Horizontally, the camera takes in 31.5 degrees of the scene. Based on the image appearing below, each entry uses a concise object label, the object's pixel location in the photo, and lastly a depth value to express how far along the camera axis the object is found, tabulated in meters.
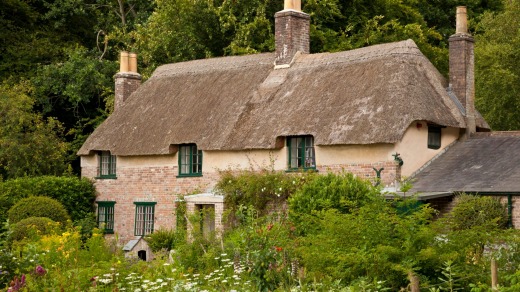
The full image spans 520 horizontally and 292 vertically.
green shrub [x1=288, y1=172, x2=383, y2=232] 19.59
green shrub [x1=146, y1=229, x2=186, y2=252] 25.44
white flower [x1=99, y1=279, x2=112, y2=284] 12.47
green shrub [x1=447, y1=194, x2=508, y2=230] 20.33
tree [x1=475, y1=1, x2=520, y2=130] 30.16
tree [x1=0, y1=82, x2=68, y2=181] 31.44
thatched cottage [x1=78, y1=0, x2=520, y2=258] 23.23
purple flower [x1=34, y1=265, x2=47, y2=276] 11.54
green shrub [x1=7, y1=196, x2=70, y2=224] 26.83
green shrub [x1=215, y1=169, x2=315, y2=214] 23.56
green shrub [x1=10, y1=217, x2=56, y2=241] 22.70
